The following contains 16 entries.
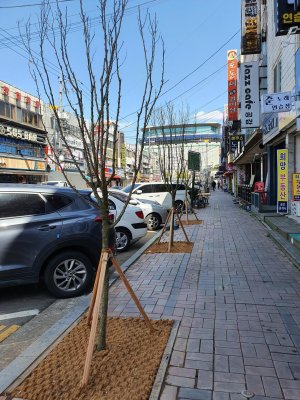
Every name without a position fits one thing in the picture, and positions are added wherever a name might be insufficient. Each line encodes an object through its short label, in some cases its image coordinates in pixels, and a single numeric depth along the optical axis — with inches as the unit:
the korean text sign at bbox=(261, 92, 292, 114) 399.2
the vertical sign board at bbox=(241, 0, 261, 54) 649.0
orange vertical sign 1177.2
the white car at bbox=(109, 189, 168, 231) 514.6
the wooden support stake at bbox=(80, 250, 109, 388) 115.1
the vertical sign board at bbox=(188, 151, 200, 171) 796.6
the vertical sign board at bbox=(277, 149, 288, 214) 495.4
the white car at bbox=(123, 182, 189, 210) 665.0
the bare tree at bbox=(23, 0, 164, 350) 127.0
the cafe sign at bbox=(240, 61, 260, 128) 628.7
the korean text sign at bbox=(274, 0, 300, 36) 314.1
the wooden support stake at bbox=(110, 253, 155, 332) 139.0
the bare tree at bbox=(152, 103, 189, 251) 394.8
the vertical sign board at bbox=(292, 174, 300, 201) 462.9
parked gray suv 202.1
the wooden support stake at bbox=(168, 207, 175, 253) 341.3
